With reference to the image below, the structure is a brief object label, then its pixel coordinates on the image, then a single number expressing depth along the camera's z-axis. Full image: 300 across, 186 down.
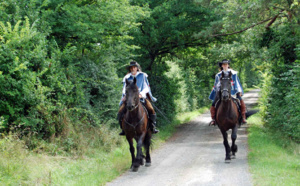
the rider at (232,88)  10.57
